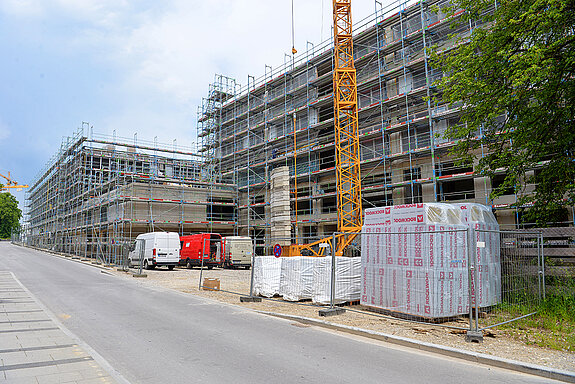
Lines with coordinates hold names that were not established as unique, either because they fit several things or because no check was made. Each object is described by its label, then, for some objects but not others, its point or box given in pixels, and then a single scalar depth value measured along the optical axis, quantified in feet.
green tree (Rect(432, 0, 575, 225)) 30.99
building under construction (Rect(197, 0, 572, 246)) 76.43
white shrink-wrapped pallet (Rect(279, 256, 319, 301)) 36.01
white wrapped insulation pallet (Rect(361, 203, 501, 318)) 25.95
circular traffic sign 40.10
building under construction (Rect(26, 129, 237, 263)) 108.58
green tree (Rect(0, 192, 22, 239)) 289.94
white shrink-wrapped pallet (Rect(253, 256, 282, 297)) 39.60
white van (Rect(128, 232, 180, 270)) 79.36
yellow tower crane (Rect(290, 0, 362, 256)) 80.79
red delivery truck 86.02
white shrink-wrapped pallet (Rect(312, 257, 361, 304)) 32.86
